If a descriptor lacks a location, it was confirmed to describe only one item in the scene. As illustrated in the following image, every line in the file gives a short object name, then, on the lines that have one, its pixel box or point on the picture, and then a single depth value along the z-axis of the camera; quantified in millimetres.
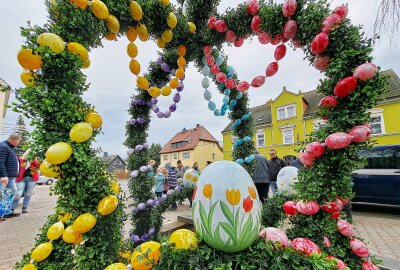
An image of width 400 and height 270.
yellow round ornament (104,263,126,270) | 1488
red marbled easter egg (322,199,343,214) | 1938
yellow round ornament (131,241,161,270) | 1466
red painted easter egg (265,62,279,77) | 2823
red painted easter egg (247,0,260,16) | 2553
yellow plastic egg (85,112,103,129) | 1705
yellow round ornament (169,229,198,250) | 1516
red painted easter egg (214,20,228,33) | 2787
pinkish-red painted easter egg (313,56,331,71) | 2119
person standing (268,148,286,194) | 6314
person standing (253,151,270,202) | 5164
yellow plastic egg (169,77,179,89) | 3373
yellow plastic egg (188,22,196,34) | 2846
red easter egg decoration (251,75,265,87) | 2980
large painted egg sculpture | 1476
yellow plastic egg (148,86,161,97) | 3211
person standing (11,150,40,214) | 5547
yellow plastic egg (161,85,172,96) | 3340
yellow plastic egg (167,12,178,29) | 2445
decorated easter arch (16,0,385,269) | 1538
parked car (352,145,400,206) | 5301
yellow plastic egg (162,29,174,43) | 2533
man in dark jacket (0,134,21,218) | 4691
